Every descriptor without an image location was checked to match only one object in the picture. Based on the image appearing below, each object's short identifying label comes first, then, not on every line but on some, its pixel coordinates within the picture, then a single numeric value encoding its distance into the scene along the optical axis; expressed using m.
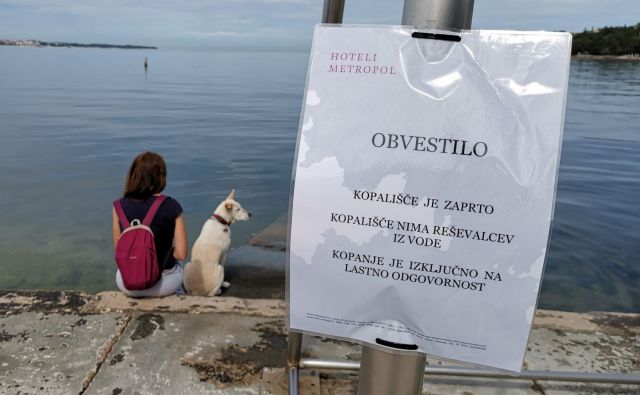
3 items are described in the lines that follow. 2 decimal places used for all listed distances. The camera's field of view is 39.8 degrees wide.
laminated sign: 0.81
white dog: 4.05
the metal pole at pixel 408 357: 0.84
